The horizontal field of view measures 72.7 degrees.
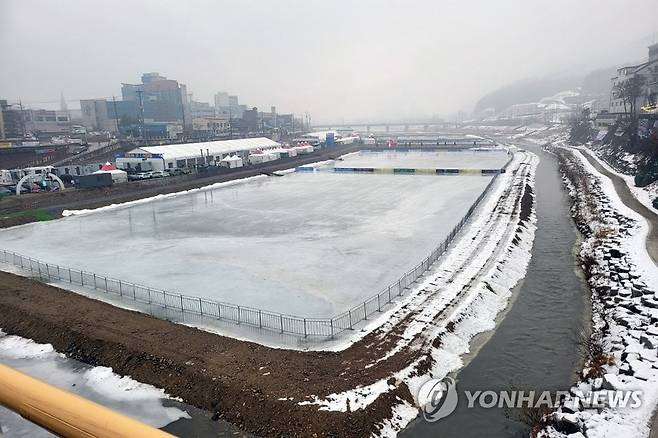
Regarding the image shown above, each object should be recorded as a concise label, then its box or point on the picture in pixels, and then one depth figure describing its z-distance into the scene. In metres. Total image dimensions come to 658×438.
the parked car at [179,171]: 57.28
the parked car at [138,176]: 53.50
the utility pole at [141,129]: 106.35
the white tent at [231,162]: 67.44
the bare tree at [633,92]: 69.56
